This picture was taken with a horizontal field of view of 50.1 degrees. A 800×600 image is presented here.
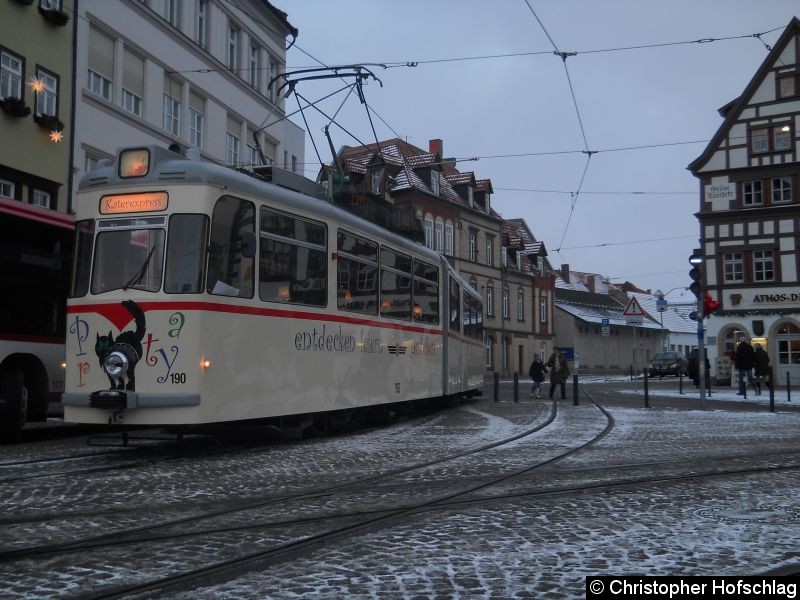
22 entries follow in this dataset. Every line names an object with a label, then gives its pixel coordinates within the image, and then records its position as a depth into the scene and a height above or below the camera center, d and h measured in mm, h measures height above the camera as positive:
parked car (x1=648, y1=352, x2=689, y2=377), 53781 +819
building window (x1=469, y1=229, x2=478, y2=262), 56528 +8587
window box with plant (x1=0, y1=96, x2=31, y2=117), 18406 +5726
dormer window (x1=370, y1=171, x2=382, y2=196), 49256 +11184
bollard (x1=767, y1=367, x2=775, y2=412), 19781 -469
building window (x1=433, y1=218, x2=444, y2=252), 52312 +8591
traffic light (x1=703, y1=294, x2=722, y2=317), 20719 +1747
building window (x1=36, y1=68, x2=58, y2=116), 19688 +6432
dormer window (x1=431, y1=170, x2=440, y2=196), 52775 +11879
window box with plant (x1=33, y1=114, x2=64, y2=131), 19406 +5696
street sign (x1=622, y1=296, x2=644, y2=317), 27633 +2167
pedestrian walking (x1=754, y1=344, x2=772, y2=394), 27855 +511
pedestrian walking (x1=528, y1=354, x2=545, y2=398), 25609 +52
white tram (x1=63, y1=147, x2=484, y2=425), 9297 +882
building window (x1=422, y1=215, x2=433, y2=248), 50656 +8781
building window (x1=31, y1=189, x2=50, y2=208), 19688 +4020
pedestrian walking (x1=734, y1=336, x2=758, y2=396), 27408 +634
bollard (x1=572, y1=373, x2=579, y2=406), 21266 -298
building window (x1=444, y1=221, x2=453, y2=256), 53647 +8550
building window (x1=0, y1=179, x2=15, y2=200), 18750 +4014
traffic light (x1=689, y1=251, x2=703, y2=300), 20016 +2258
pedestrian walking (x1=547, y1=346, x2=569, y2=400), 24531 +173
